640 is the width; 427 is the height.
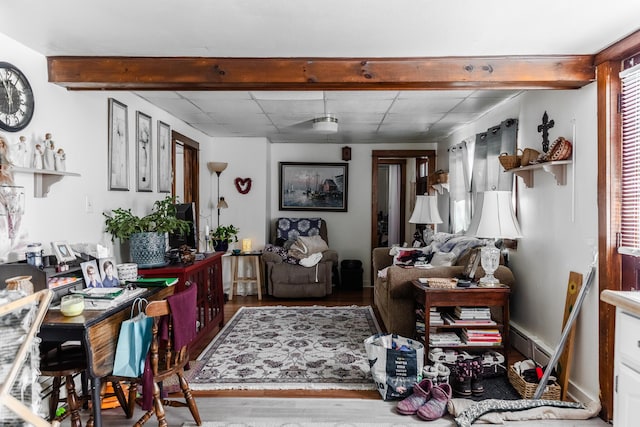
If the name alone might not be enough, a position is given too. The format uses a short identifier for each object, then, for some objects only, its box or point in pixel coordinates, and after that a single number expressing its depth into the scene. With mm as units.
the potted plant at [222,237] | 5371
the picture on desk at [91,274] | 2445
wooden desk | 1879
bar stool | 2113
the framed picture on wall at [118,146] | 3316
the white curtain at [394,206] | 7875
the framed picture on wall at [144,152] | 3787
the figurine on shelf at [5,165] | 2156
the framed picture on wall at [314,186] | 6699
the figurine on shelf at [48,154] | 2515
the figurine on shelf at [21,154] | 2307
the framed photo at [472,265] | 3396
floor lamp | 5875
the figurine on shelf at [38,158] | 2477
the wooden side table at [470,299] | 3104
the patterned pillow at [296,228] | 6422
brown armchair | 5574
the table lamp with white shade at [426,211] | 5297
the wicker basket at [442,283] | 3153
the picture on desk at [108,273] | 2570
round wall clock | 2268
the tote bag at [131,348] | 2078
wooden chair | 2084
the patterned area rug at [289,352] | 3035
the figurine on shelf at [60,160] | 2607
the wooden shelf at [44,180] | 2504
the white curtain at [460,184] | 4918
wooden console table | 3244
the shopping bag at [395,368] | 2764
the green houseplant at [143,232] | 3195
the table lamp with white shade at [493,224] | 3078
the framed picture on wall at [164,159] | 4266
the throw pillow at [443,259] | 3948
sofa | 3549
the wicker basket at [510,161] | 3400
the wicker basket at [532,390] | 2734
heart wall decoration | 6203
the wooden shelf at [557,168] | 2847
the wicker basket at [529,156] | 3199
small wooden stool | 5672
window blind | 2346
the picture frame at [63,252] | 2469
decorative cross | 3178
